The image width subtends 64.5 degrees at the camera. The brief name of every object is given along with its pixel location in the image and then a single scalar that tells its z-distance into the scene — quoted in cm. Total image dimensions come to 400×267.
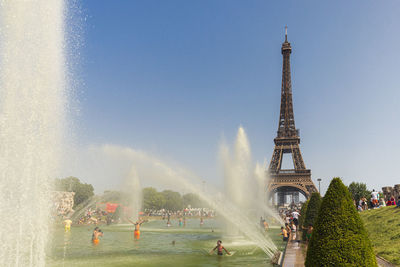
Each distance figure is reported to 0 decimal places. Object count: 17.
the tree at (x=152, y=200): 9731
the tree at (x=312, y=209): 2267
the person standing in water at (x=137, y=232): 2674
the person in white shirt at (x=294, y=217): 3178
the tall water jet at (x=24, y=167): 1104
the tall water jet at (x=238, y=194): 2753
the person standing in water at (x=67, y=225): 3353
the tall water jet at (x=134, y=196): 5106
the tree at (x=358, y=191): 4754
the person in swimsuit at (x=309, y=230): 1891
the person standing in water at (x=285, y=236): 2202
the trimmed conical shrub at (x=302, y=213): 3170
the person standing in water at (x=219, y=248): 1798
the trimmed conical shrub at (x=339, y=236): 782
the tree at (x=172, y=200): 10510
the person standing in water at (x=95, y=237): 2385
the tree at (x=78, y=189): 8412
